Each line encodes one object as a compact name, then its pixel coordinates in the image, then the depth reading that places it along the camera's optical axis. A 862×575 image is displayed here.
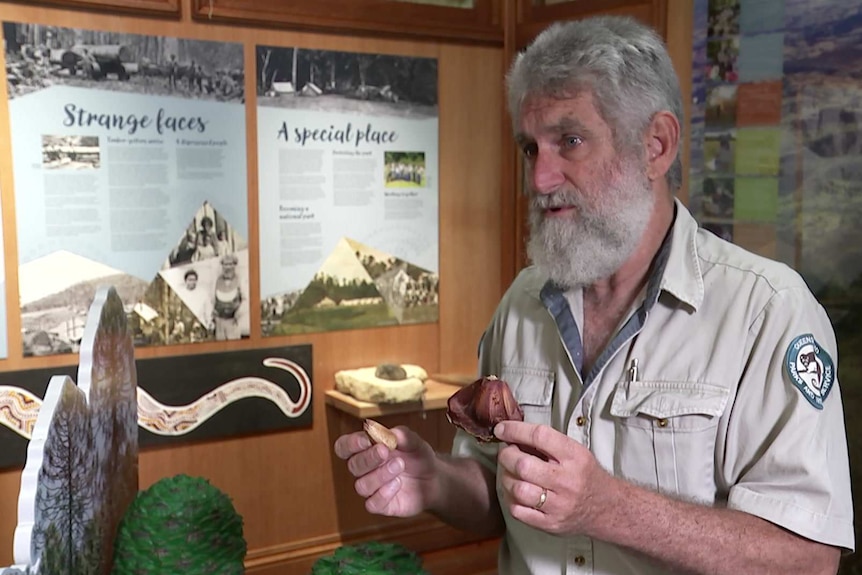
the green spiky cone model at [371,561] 1.01
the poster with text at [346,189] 2.54
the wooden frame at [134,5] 2.20
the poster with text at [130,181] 2.21
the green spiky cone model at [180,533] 1.05
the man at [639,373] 1.09
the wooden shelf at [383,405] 2.48
